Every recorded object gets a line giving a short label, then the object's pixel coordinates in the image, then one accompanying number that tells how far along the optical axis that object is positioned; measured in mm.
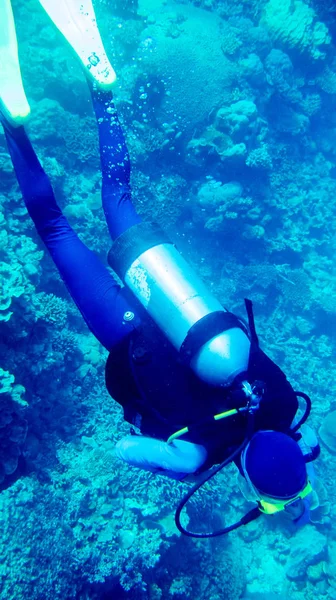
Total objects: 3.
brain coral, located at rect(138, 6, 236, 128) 8531
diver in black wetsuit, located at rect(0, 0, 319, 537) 2125
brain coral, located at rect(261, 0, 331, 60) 9883
